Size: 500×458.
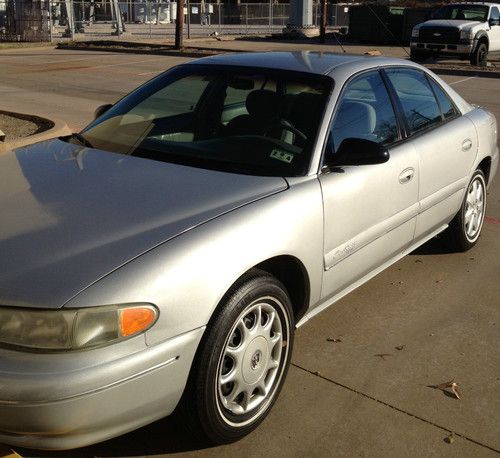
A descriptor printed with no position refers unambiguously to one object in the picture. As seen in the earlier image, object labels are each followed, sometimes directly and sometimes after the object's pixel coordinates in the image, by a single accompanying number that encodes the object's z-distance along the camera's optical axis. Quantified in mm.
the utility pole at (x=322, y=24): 31231
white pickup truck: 22266
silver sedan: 2607
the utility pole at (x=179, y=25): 27031
